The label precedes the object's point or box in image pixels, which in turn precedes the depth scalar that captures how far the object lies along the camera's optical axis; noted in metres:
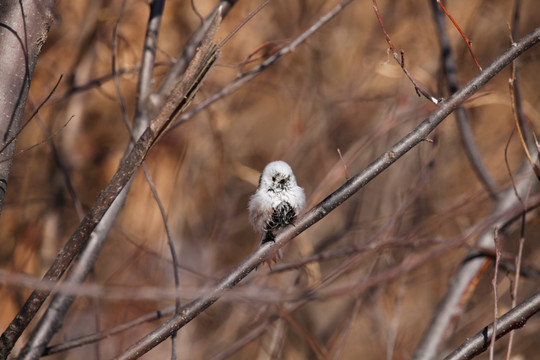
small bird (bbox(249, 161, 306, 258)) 5.50
